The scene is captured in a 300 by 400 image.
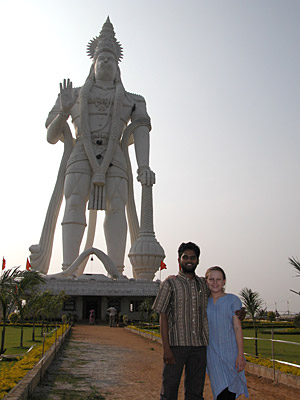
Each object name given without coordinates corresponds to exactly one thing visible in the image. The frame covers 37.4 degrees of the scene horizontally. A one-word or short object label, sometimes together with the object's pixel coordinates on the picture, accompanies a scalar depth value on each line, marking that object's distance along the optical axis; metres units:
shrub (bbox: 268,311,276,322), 24.17
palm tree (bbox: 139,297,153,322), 18.98
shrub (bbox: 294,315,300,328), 11.15
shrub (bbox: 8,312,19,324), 17.99
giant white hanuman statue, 21.73
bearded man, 3.05
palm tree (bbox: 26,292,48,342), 11.42
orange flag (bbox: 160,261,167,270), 22.38
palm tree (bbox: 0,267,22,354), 7.52
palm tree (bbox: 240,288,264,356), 9.98
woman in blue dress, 2.99
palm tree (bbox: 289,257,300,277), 8.44
